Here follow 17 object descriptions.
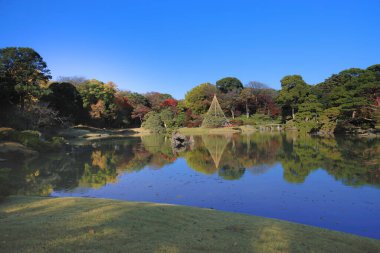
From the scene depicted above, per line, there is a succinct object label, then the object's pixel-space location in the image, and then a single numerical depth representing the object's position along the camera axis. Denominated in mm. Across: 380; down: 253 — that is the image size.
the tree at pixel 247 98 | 49094
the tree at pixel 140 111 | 47450
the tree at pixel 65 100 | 34906
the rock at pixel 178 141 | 22422
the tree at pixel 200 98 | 52031
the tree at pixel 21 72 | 24766
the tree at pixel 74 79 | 54450
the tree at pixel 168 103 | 52750
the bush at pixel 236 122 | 44747
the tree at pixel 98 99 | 40844
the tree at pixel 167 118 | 42375
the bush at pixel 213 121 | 42906
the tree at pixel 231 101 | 49634
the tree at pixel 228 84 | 59625
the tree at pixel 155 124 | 41250
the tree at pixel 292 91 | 39188
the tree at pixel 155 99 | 52394
